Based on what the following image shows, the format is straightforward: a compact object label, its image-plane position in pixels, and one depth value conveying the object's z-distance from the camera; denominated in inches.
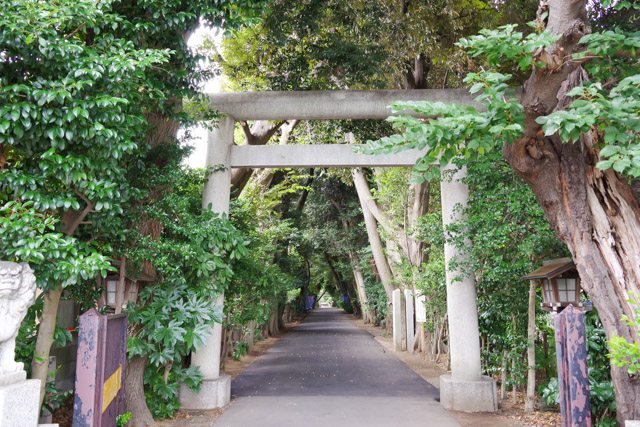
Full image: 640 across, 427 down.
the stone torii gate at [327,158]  296.7
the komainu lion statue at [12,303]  137.1
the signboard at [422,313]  506.3
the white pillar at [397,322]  639.1
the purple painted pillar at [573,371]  150.3
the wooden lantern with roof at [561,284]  208.4
